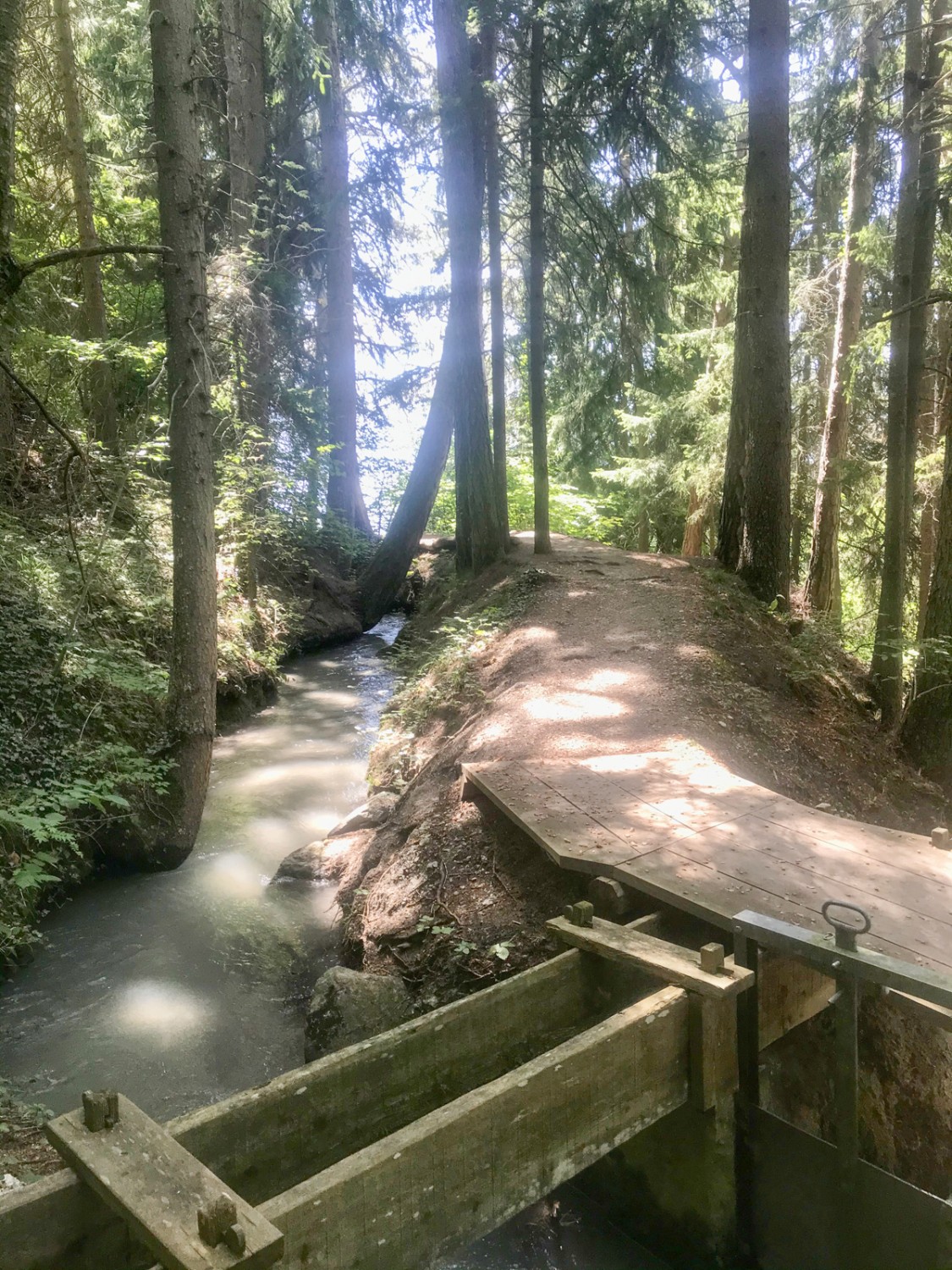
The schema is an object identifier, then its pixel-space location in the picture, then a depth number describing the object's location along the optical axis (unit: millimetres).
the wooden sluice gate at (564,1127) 2520
